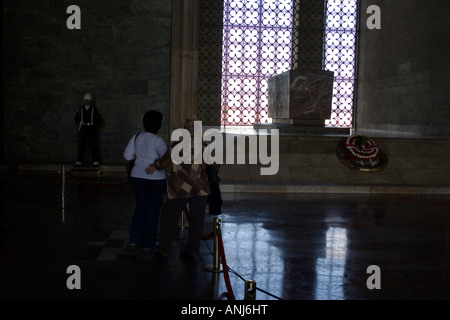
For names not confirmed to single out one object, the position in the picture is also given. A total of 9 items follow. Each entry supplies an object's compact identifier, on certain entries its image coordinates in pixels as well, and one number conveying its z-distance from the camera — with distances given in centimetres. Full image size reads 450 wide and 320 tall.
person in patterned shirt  524
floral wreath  1141
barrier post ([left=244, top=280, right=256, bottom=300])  341
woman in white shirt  541
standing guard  1261
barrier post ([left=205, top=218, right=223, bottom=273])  481
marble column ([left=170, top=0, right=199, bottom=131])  1338
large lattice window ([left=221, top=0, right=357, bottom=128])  2055
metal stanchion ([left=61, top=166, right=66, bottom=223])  771
